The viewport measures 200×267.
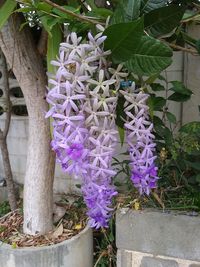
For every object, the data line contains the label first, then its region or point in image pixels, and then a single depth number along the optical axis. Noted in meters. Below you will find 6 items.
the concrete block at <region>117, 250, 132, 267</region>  1.42
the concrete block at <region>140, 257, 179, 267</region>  1.36
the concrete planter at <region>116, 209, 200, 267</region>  1.31
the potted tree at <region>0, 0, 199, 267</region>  0.72
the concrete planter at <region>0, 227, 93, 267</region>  1.39
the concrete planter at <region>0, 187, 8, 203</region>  2.44
